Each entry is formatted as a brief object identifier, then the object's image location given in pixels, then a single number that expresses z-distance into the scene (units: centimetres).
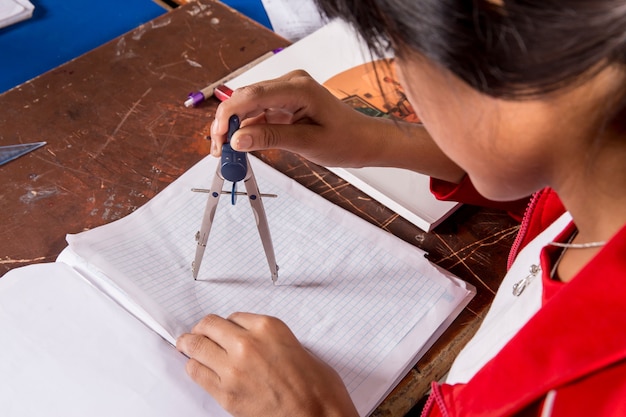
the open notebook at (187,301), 61
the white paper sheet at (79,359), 59
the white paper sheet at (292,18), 133
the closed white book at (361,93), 81
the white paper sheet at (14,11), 124
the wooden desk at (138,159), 75
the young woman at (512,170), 34
